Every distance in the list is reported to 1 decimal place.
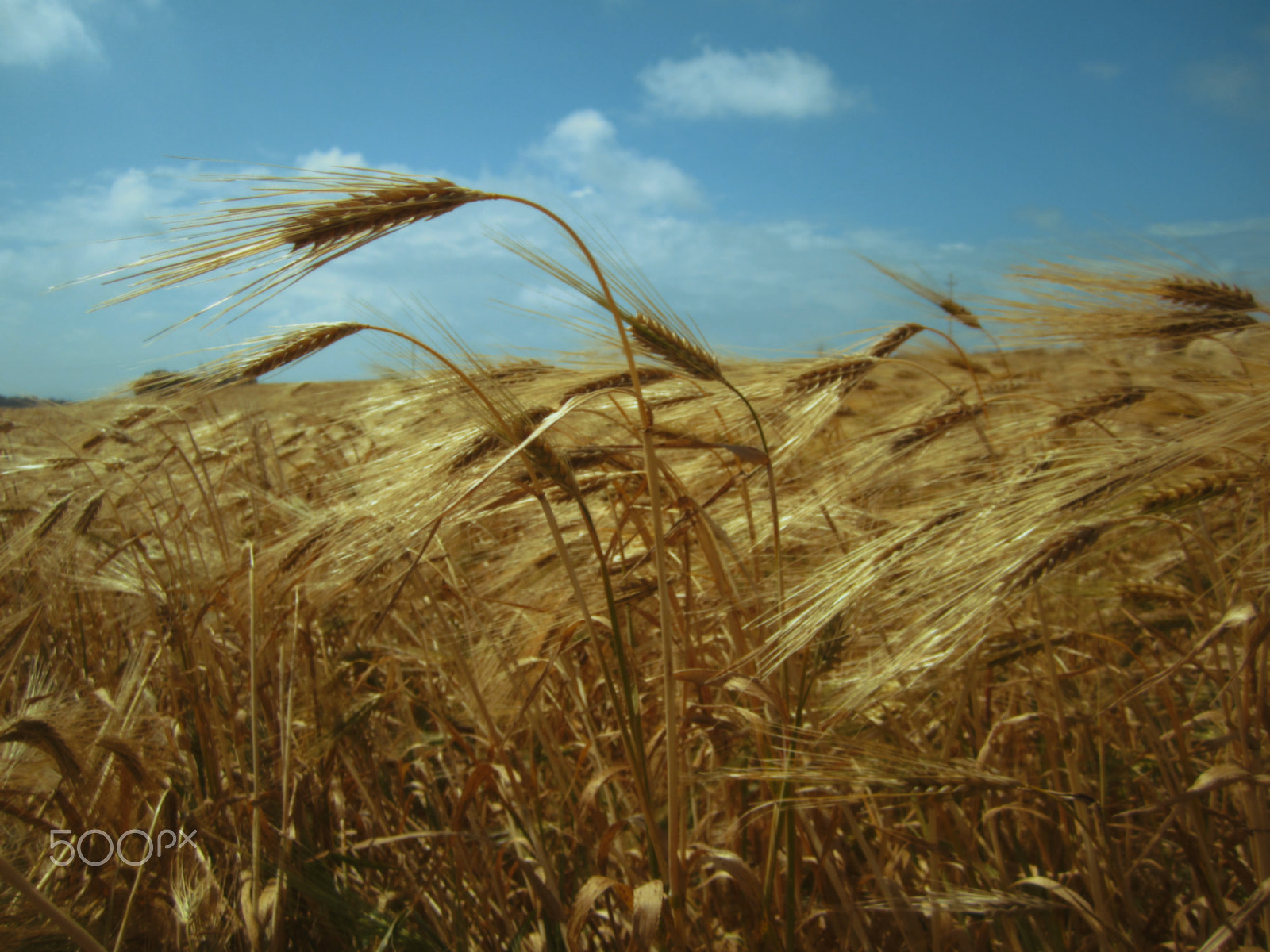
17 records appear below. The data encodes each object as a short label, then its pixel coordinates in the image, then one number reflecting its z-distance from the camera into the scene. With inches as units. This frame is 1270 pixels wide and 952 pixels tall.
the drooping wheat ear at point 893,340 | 27.5
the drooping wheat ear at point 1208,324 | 24.6
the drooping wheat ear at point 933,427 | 26.7
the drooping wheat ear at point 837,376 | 24.6
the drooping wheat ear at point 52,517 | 30.5
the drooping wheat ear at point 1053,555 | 18.9
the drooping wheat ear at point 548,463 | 18.9
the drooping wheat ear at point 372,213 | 18.5
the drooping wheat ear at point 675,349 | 21.5
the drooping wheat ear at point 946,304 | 40.3
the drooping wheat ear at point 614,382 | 24.4
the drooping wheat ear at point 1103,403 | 28.5
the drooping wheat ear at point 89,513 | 31.0
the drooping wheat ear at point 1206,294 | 25.2
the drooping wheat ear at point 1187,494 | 21.0
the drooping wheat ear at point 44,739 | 21.3
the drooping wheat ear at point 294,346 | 22.9
